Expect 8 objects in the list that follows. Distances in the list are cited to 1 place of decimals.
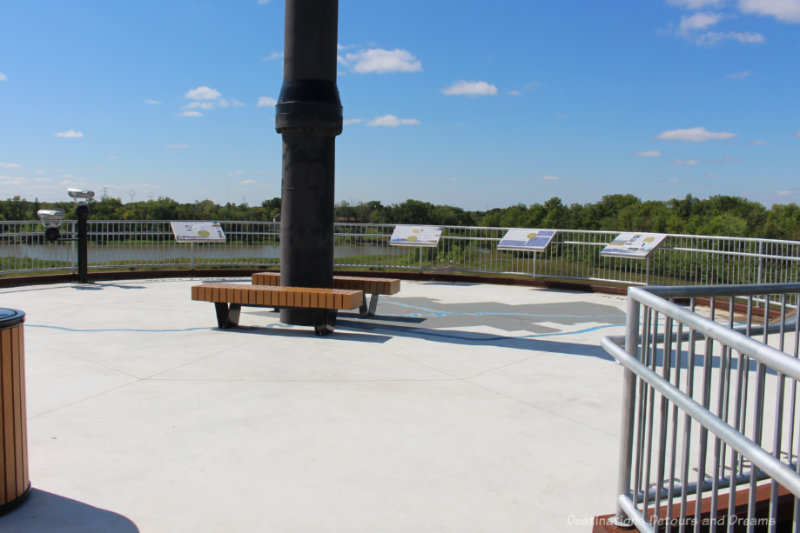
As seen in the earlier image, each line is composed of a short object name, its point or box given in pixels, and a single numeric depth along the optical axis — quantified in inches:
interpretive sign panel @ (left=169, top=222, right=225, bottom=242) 625.3
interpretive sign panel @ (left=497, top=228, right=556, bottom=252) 591.2
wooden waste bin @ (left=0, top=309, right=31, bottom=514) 131.6
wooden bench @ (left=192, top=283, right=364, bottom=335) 322.3
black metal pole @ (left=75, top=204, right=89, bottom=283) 547.2
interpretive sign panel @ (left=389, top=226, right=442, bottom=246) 629.3
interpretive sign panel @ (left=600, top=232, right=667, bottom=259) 529.3
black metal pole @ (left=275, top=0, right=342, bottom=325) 345.4
